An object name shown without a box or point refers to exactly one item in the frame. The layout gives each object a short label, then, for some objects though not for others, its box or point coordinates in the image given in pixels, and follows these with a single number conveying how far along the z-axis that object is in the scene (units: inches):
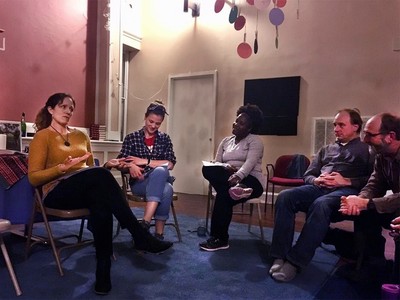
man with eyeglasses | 75.8
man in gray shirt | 81.6
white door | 231.3
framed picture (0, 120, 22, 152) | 145.3
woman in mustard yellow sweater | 73.4
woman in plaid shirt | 100.7
